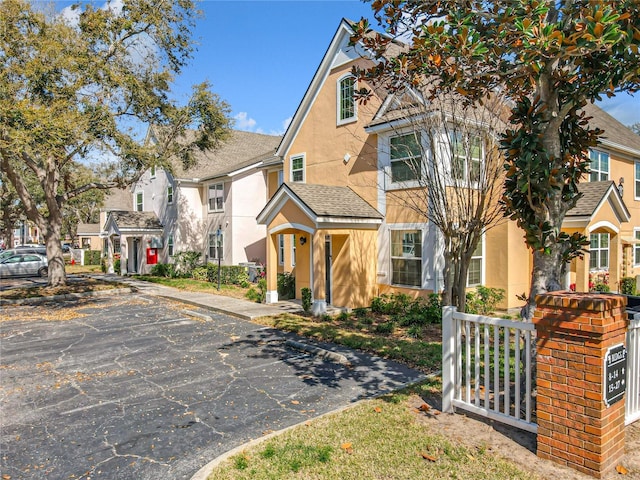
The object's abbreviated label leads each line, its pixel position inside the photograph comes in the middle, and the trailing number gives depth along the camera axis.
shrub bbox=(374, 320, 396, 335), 10.88
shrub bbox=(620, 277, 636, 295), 17.75
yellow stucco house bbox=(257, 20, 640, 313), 13.59
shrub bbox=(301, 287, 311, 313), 13.85
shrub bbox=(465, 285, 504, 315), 13.12
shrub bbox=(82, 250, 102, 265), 39.47
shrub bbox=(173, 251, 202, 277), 25.87
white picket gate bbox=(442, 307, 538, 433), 4.82
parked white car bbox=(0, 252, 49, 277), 26.95
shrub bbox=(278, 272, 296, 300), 16.80
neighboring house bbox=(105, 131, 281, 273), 24.08
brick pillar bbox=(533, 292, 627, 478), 4.10
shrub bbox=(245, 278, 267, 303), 16.40
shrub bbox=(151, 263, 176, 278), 26.18
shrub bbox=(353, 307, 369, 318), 13.37
